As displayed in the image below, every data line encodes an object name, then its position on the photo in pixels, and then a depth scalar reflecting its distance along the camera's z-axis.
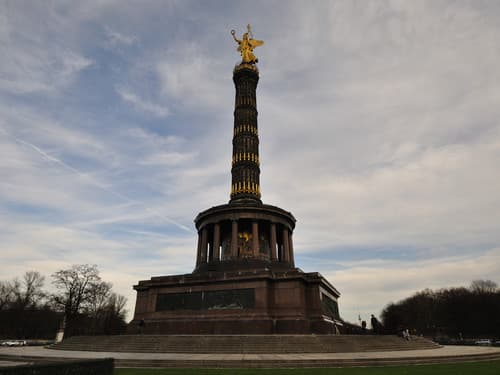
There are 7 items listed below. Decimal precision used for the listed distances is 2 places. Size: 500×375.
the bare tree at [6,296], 53.41
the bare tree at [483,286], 71.19
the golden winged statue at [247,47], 37.81
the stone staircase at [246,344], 15.07
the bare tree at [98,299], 41.19
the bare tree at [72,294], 38.41
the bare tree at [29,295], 53.50
